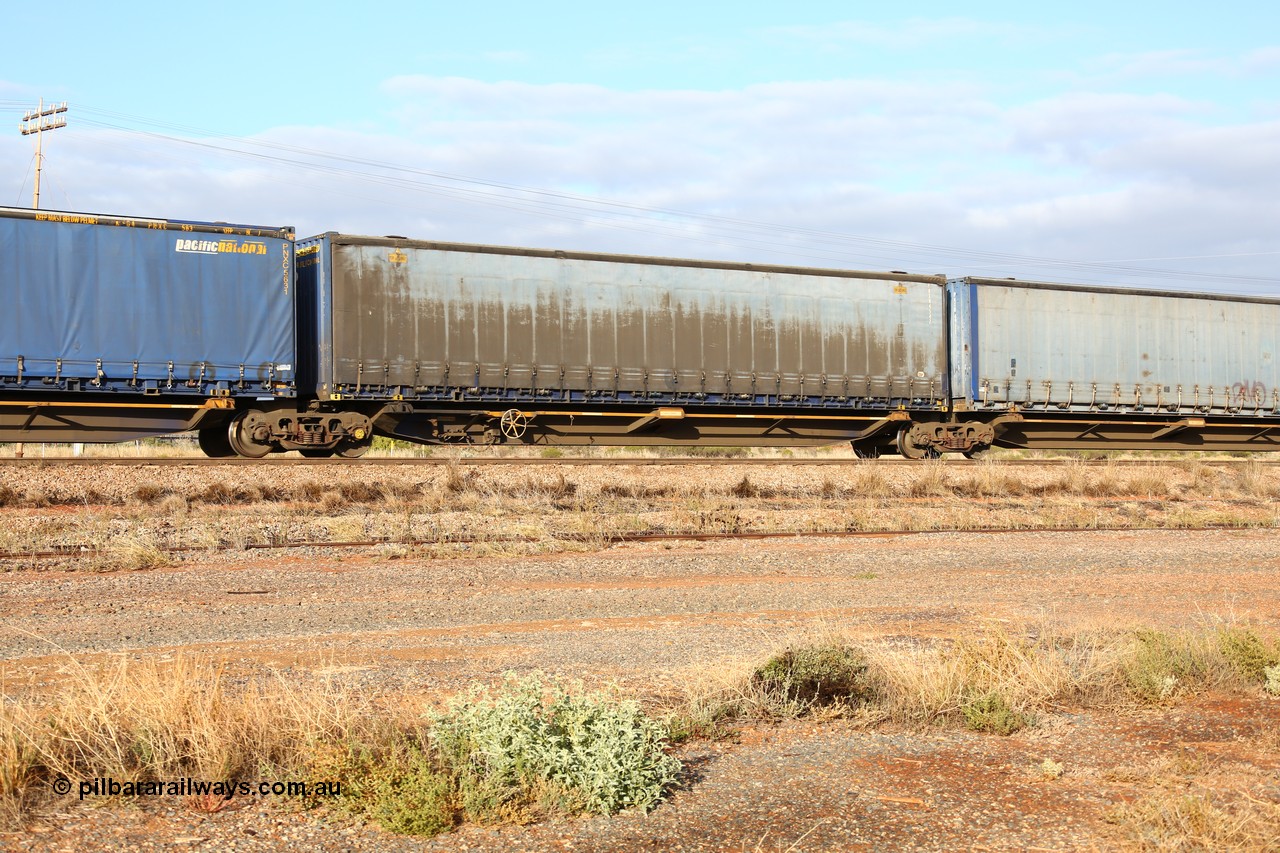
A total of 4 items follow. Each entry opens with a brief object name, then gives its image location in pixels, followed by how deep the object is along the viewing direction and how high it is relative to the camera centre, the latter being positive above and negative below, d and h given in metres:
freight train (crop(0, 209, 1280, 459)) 17.19 +0.71
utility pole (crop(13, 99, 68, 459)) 38.91 +9.91
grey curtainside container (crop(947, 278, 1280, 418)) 23.38 +0.78
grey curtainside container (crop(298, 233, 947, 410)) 18.97 +1.14
